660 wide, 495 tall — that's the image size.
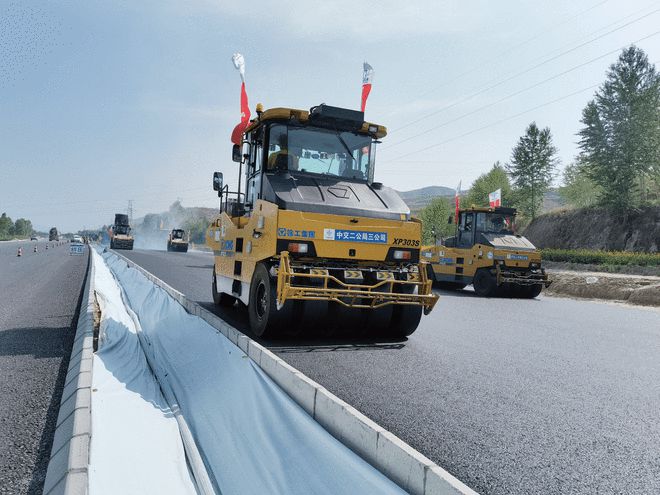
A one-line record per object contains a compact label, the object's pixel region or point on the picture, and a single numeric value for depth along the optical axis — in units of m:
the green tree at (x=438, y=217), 71.00
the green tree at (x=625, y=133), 37.25
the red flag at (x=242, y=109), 7.86
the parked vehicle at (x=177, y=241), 45.75
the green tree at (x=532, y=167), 54.06
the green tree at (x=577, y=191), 65.81
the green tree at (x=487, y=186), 64.66
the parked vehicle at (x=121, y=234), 45.81
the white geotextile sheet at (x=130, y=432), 3.12
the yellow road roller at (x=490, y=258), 13.79
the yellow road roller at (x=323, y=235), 5.71
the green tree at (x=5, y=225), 136.88
